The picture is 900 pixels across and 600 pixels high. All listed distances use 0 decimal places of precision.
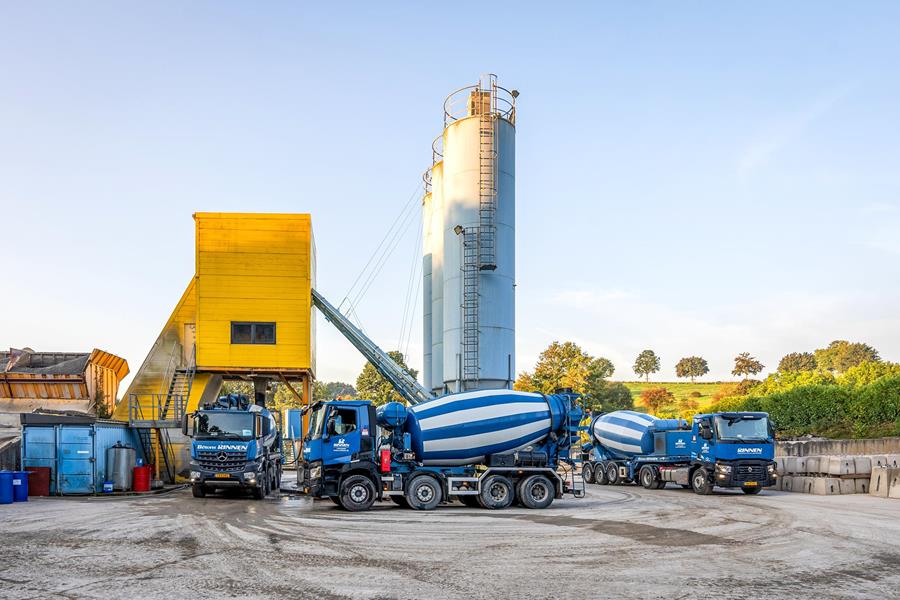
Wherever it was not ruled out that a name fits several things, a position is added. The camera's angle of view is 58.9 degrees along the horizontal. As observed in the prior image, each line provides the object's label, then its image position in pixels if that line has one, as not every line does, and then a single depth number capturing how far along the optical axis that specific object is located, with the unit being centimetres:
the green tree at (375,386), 8644
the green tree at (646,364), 14900
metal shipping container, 2553
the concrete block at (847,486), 2681
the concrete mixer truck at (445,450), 2095
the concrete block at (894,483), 2481
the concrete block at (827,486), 2689
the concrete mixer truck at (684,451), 2658
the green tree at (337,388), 14724
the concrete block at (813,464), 2809
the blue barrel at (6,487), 2186
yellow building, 3566
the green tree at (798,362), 13888
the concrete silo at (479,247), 3681
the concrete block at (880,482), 2533
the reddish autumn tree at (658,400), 10382
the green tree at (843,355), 13488
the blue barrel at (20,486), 2270
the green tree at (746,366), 13462
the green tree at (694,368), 15512
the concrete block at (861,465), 2686
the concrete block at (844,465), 2688
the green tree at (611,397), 7088
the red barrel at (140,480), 2764
